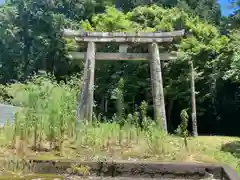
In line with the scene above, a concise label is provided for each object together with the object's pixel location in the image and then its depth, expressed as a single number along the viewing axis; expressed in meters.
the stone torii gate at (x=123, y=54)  10.77
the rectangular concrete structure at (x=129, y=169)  3.94
